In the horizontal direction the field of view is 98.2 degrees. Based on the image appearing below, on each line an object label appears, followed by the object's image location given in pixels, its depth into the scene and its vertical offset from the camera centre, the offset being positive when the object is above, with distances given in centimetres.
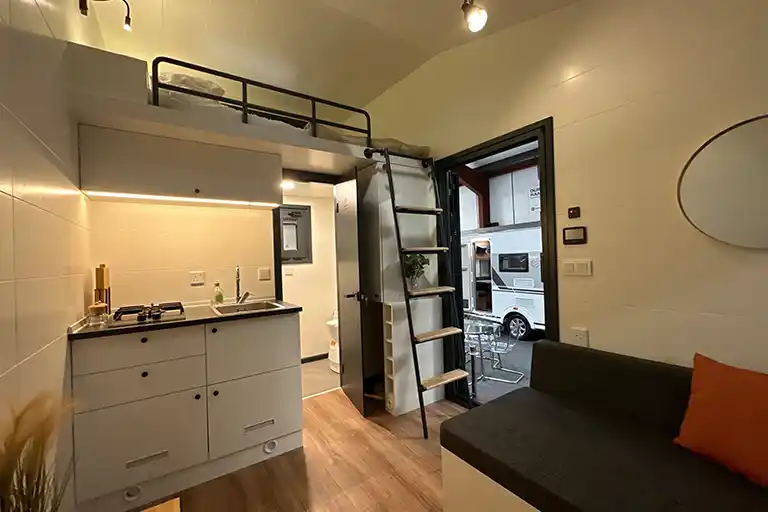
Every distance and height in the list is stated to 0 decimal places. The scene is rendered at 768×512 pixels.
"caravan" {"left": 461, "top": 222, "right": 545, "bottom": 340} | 459 -35
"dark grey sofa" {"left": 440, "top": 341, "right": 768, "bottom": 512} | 111 -82
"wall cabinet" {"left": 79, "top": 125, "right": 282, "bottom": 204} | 192 +62
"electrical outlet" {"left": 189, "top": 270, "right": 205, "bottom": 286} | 251 -11
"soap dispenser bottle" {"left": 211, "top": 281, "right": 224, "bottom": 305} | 257 -25
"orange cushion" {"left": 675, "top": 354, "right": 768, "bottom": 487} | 117 -65
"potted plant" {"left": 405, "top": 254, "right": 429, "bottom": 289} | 274 -8
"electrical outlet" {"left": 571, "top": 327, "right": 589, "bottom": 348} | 200 -52
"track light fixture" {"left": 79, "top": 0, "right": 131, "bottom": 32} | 164 +129
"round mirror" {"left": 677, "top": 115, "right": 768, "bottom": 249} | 139 +27
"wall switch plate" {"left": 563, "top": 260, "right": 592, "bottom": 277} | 196 -10
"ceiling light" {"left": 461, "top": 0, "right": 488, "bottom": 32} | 154 +112
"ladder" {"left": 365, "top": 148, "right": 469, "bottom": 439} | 245 -28
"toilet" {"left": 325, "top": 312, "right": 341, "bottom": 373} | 391 -108
